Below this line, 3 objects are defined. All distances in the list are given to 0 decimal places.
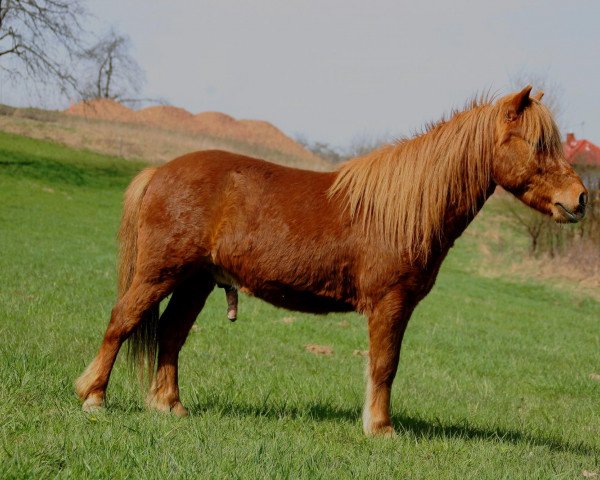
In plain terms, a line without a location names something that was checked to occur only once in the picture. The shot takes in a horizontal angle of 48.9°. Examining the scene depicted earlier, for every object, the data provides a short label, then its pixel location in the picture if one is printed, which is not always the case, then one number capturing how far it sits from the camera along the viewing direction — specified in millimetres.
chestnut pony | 4879
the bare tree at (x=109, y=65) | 64569
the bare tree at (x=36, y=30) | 30984
